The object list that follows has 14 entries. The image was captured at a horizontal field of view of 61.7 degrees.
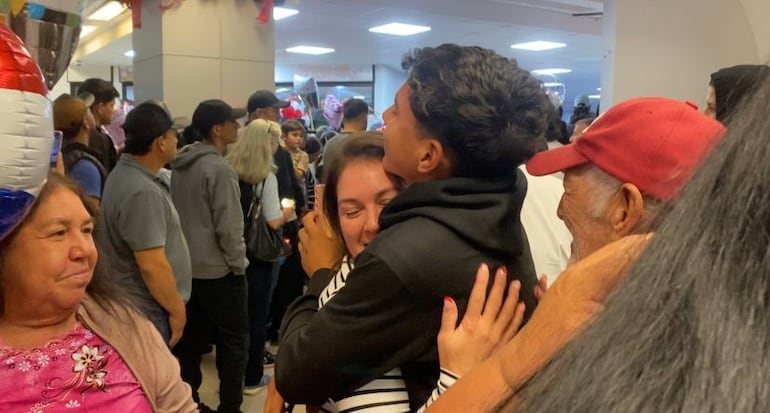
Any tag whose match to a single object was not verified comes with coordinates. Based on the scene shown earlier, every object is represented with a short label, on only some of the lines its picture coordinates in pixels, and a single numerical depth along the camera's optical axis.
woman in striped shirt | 0.82
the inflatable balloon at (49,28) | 1.43
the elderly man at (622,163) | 0.83
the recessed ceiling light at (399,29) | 8.62
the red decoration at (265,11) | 5.36
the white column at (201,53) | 5.05
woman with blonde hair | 3.27
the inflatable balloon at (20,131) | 0.96
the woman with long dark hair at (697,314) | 0.35
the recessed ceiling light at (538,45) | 10.00
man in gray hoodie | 2.90
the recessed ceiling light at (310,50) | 11.00
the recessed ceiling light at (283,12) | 7.56
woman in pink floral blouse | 1.14
